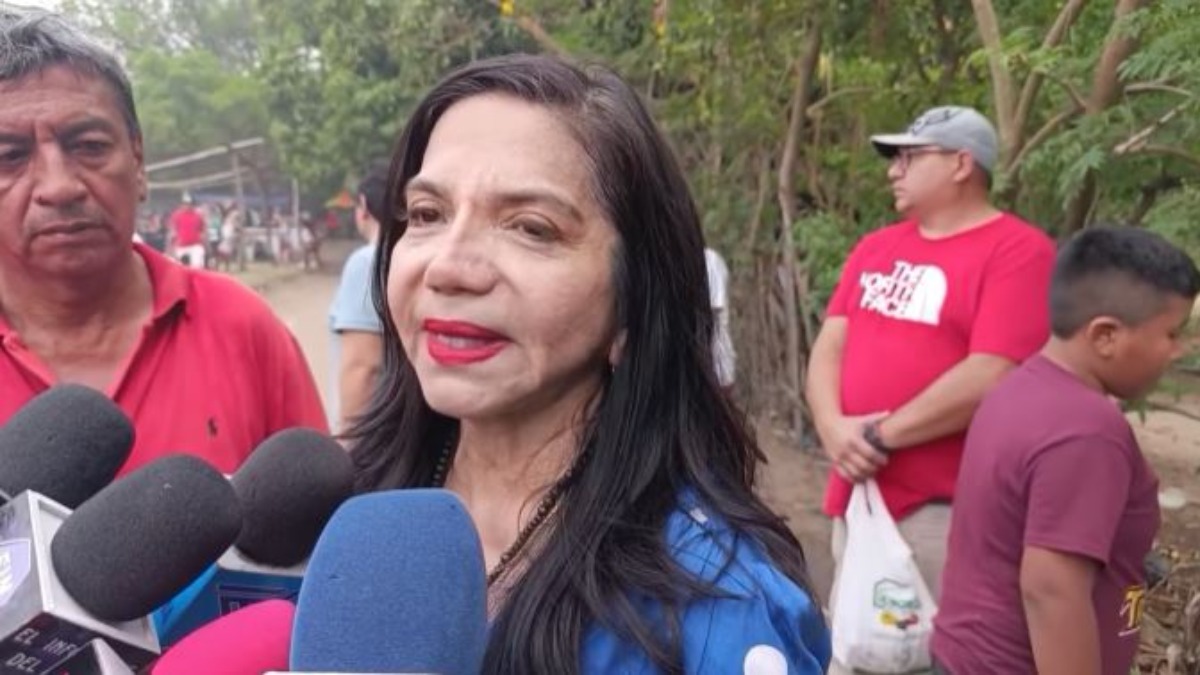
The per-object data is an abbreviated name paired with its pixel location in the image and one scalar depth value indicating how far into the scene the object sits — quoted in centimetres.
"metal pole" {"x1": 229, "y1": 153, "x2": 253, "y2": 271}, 2500
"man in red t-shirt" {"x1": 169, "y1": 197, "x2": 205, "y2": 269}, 1798
